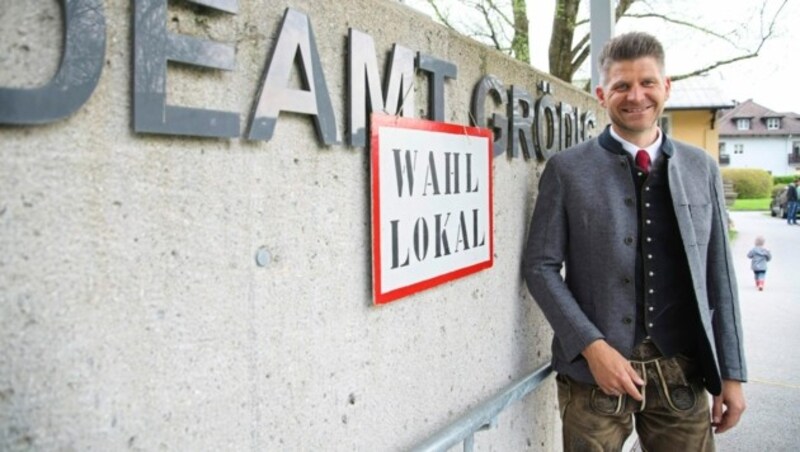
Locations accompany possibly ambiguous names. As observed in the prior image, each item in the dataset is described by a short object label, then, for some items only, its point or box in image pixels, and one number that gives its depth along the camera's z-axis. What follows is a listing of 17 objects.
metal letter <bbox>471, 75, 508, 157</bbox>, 1.87
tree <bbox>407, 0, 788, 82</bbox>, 9.38
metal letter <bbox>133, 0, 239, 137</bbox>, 0.91
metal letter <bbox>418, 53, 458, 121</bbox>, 1.63
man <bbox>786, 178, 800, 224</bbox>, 19.44
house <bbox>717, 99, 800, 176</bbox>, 54.94
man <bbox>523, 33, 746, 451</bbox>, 1.90
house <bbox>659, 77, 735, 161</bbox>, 25.55
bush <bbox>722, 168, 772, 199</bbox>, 33.97
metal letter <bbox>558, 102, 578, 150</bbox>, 2.56
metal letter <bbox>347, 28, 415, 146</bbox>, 1.34
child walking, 8.34
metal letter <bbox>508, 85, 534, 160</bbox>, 2.12
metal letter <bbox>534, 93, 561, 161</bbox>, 2.33
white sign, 1.43
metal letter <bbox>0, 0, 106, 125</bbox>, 0.78
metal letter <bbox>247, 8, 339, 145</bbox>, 1.12
